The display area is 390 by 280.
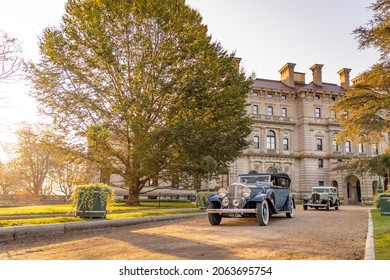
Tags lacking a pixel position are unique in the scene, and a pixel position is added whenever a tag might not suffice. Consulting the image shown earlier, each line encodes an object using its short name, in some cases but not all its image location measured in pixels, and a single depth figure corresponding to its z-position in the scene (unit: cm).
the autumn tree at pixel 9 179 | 3653
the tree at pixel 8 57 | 1177
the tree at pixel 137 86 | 1803
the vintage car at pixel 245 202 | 1010
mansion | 4741
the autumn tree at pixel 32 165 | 3458
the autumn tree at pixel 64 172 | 2005
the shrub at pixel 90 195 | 1092
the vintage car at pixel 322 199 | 2084
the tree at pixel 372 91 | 1525
